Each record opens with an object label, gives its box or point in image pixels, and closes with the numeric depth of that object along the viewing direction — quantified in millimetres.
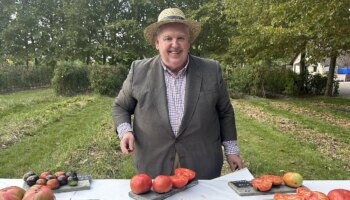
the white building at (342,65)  45284
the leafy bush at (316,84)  21797
